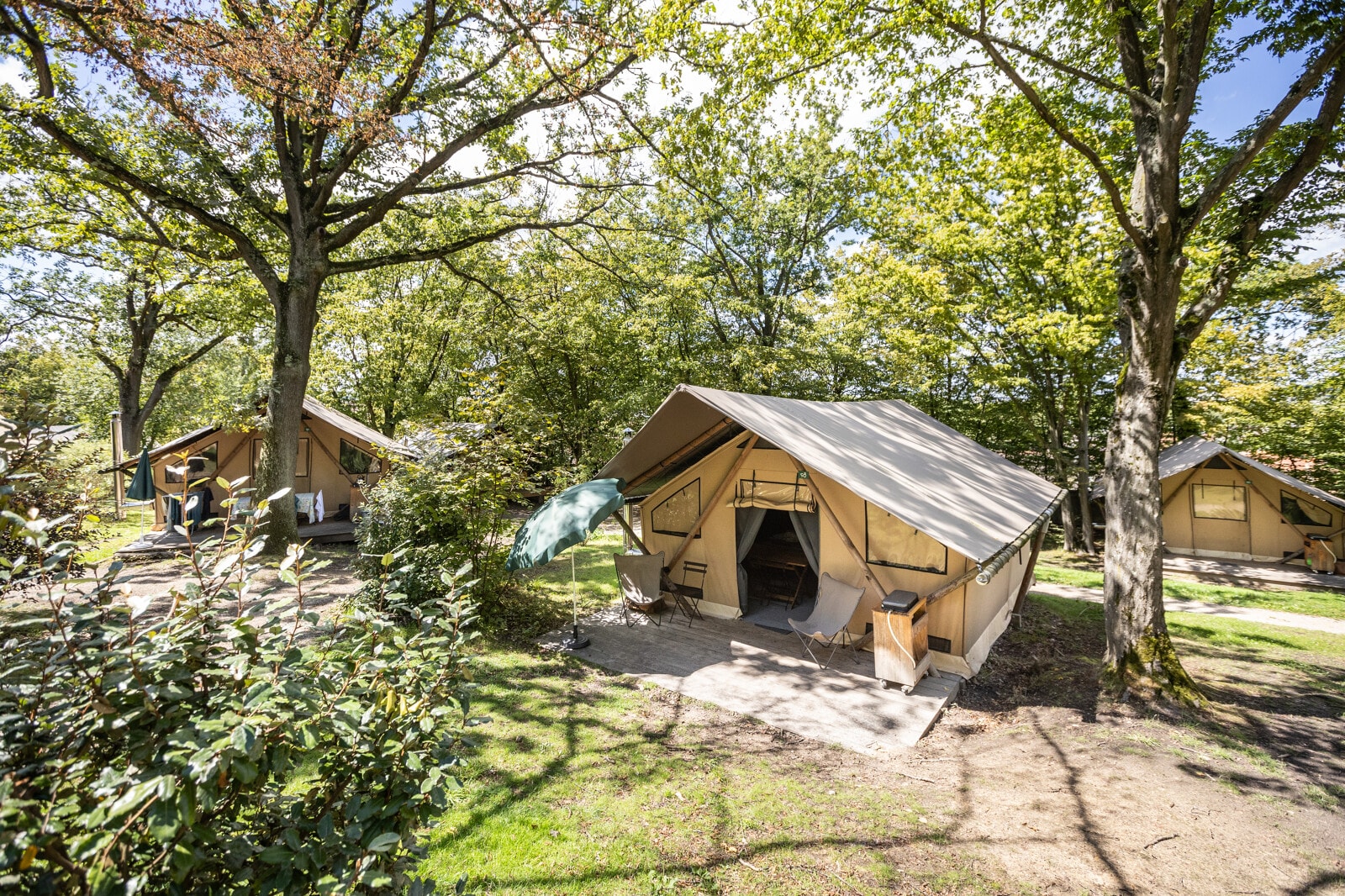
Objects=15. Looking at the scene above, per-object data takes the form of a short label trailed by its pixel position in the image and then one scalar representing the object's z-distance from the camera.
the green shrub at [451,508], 7.65
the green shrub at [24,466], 1.51
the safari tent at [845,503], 6.43
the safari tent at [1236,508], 13.73
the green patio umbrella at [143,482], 11.41
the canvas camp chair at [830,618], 6.76
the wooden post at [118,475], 10.55
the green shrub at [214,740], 1.28
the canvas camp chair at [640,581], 8.24
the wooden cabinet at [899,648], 6.05
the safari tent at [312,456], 13.38
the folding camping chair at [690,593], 8.51
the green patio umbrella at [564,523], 6.80
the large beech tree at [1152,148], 5.53
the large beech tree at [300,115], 5.53
